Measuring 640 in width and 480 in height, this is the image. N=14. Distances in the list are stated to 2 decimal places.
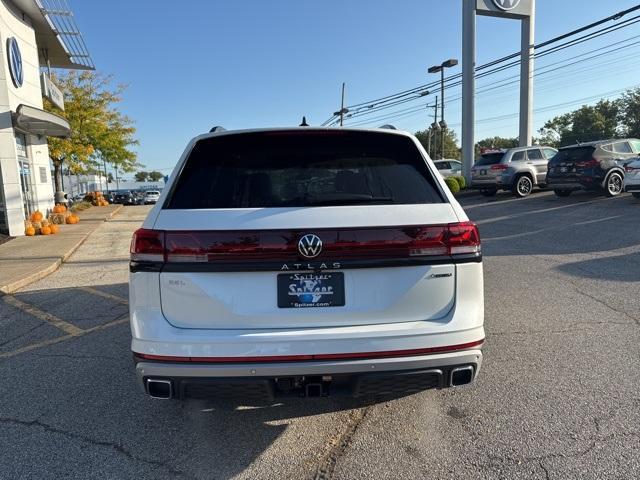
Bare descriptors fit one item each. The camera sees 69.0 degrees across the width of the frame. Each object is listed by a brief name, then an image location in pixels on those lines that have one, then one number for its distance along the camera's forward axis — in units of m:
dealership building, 13.00
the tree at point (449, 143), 92.36
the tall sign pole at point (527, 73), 23.39
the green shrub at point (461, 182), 23.53
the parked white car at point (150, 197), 46.08
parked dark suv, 14.94
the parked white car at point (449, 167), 26.23
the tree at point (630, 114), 70.06
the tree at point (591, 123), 75.31
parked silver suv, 18.34
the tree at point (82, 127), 24.70
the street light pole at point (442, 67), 35.72
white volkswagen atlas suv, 2.42
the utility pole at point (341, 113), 41.28
